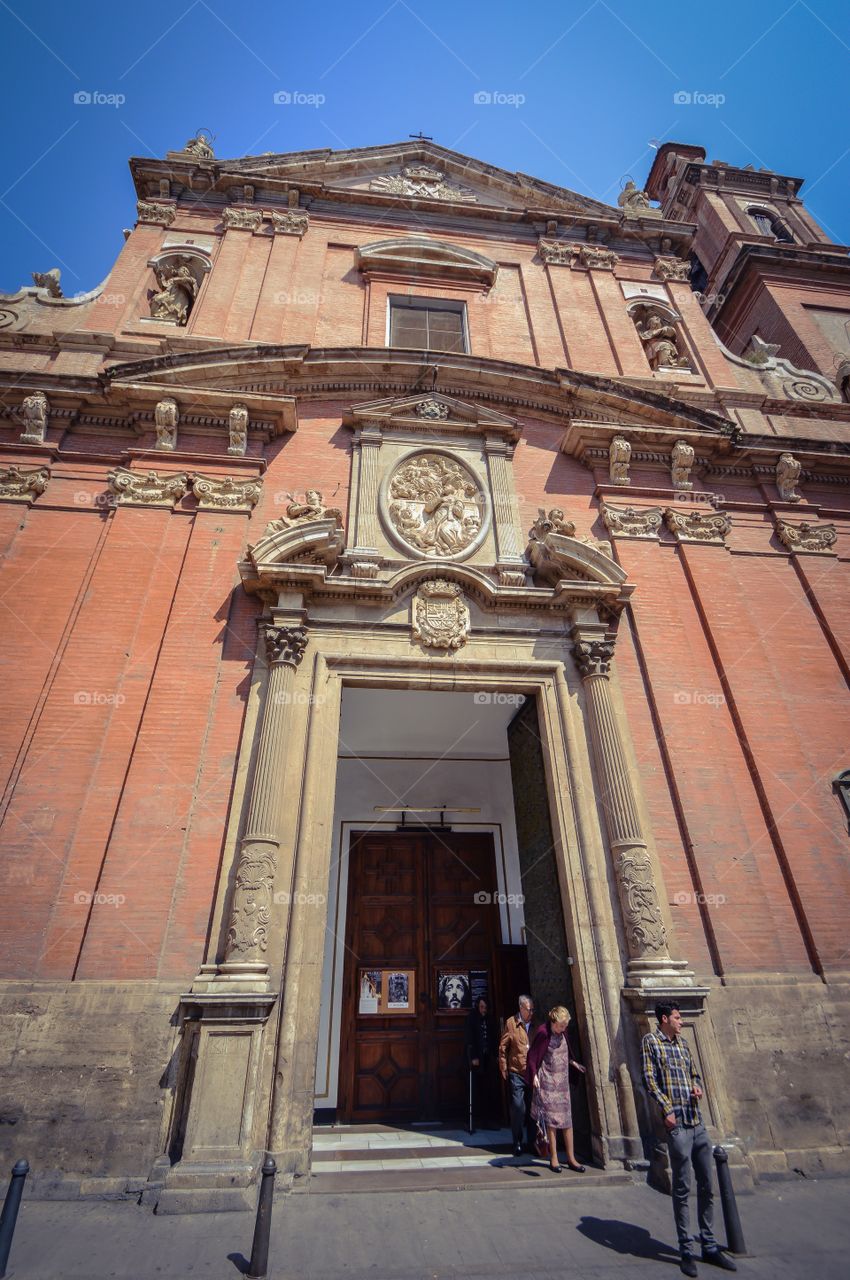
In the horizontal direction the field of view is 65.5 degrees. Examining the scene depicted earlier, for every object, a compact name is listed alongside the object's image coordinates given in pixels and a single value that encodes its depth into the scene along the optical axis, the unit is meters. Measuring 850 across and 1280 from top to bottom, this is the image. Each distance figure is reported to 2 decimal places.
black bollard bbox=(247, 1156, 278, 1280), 4.10
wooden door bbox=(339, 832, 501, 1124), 9.20
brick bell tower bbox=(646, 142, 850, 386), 16.02
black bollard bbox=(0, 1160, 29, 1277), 3.92
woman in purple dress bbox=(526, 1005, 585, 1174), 6.36
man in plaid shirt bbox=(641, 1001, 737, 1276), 4.49
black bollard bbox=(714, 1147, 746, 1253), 4.54
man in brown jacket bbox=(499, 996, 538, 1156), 7.17
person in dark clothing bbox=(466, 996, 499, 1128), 8.76
